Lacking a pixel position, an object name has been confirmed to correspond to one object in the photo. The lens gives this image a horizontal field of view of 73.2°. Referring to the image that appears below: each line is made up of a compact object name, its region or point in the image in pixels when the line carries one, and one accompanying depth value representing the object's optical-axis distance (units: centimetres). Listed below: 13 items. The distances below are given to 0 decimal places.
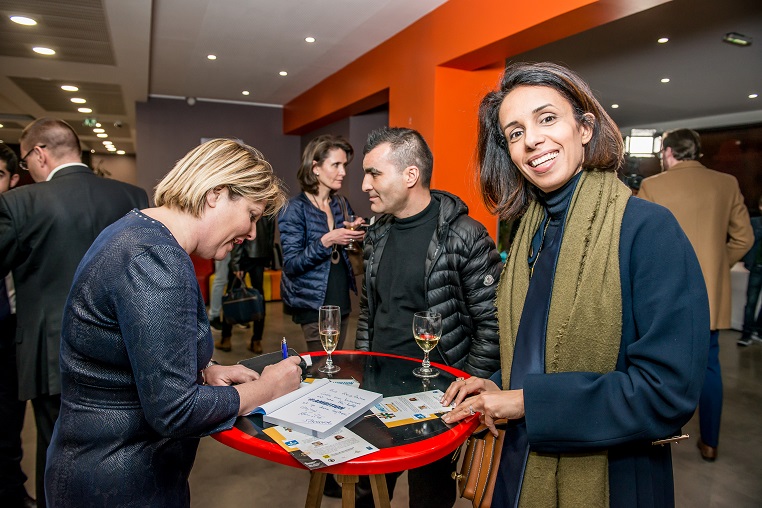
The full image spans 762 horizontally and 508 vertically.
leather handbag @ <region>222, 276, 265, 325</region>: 460
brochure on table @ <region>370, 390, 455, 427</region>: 134
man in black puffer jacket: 200
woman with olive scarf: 100
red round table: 113
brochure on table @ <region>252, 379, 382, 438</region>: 123
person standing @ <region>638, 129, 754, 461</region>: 310
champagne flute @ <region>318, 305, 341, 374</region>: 173
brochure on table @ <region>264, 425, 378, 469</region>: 110
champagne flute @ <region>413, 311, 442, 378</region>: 166
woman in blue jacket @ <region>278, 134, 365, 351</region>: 300
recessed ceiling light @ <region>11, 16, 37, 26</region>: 458
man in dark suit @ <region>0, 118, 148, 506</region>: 225
